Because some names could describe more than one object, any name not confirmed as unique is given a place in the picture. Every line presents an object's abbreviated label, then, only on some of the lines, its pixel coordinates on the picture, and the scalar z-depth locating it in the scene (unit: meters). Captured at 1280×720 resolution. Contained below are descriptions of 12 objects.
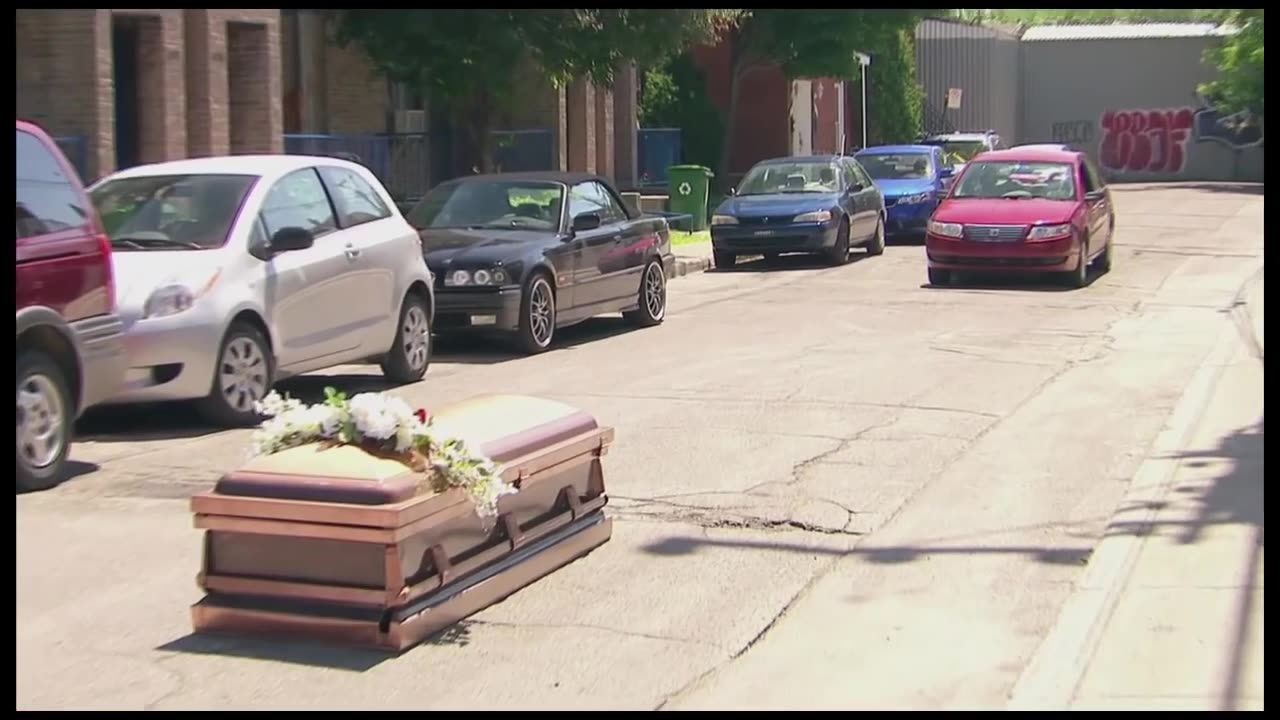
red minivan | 8.86
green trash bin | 30.56
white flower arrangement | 6.52
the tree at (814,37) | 35.84
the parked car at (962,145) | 34.84
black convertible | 14.49
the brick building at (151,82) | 19.20
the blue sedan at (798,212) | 24.00
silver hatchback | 10.41
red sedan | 20.78
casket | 6.29
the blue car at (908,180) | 28.75
